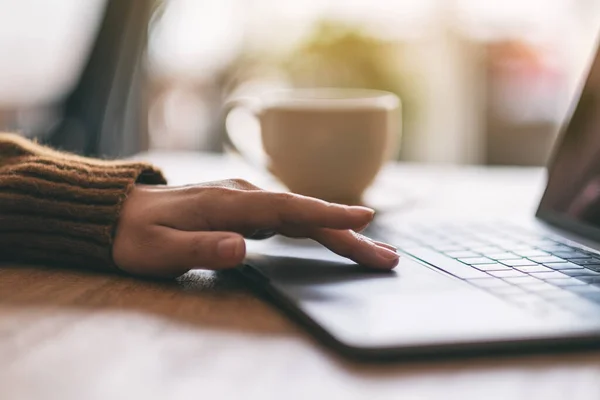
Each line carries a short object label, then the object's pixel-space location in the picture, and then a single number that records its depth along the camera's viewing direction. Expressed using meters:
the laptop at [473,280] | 0.39
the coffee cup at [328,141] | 0.81
